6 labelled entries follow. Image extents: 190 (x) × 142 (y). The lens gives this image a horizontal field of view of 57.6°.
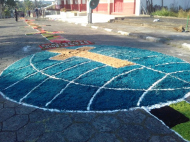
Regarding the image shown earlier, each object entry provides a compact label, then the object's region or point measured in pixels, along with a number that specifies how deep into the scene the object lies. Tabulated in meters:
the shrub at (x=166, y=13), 15.64
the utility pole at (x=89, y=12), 16.40
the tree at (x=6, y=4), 42.43
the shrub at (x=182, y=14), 14.70
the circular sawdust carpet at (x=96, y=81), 3.14
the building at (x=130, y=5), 17.53
